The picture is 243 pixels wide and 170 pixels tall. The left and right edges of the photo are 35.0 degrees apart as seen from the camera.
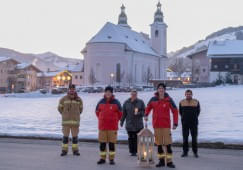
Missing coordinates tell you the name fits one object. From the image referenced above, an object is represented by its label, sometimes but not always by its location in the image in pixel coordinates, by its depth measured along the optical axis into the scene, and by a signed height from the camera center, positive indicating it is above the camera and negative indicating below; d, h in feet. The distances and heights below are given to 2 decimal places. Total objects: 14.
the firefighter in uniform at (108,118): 30.09 -2.60
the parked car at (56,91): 195.52 -3.10
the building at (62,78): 323.98 +7.18
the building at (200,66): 275.92 +13.70
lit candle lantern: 27.63 -4.41
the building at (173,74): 549.13 +16.73
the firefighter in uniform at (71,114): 32.81 -2.50
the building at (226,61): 261.03 +16.67
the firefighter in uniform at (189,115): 32.78 -2.55
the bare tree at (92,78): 276.27 +5.04
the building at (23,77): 317.42 +6.49
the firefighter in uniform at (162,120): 28.58 -2.65
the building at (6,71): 307.09 +11.11
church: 278.26 +20.69
